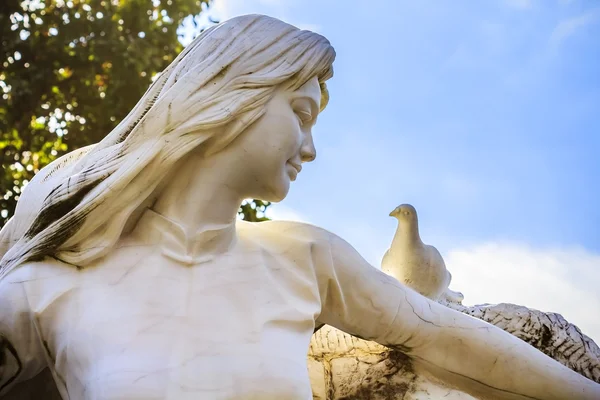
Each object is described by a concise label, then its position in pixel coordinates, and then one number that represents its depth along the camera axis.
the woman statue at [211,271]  2.21
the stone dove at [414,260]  3.15
